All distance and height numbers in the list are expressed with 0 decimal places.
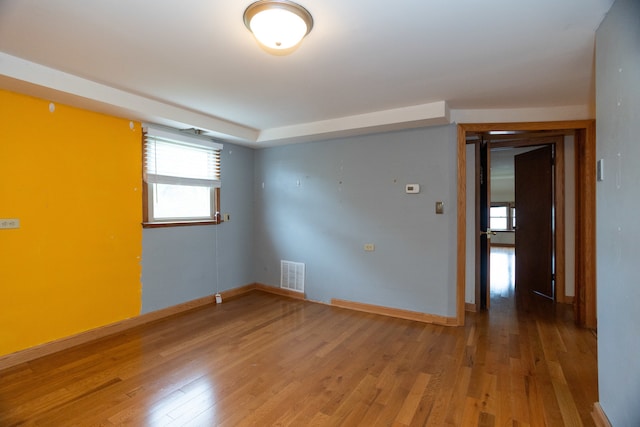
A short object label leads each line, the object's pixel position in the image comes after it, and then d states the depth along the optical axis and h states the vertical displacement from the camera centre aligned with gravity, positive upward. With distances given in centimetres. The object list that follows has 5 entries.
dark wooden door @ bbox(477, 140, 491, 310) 395 -22
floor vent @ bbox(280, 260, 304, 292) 444 -92
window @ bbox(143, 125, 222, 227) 352 +43
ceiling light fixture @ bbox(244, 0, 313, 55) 160 +104
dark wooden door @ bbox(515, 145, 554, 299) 439 -14
